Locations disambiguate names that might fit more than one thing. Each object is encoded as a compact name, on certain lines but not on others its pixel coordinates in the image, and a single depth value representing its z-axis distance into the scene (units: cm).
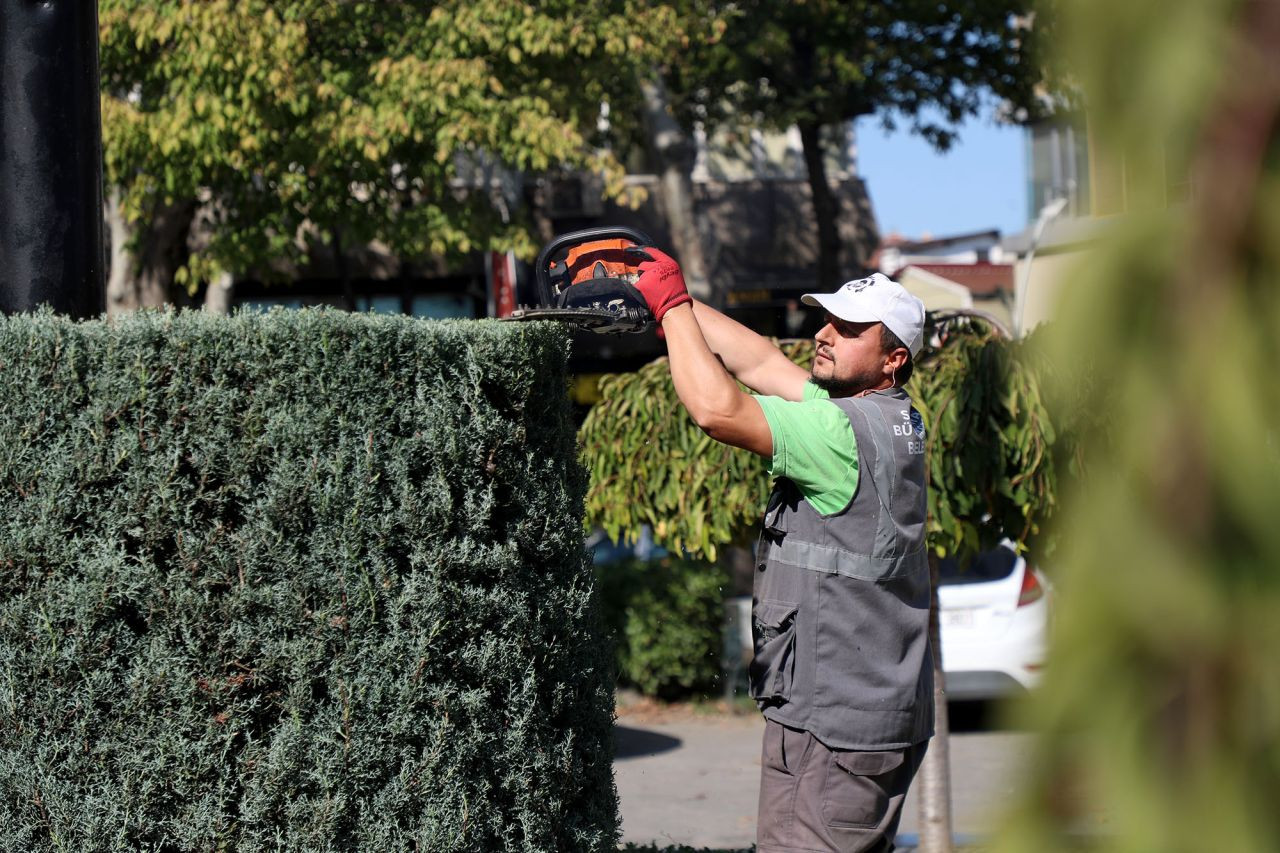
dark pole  688
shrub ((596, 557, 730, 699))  2303
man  645
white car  2027
